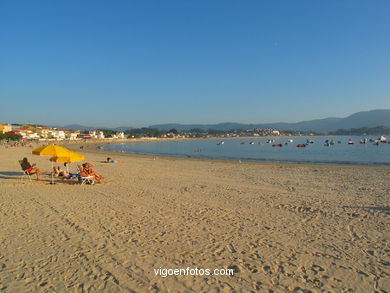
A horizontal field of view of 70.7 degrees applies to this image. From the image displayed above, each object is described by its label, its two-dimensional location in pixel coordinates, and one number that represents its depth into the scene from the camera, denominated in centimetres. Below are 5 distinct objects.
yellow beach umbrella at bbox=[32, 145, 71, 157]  1051
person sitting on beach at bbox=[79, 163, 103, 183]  1114
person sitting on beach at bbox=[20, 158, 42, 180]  1149
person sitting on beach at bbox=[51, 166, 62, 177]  1226
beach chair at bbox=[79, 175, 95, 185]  1105
